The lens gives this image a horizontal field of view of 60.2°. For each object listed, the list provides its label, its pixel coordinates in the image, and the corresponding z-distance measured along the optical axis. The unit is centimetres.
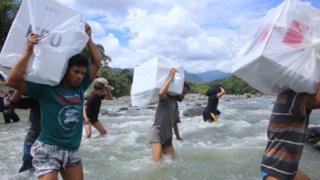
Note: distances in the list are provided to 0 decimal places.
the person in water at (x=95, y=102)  597
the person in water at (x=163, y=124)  420
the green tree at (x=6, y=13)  2899
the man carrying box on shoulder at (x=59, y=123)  243
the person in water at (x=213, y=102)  839
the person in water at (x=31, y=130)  317
